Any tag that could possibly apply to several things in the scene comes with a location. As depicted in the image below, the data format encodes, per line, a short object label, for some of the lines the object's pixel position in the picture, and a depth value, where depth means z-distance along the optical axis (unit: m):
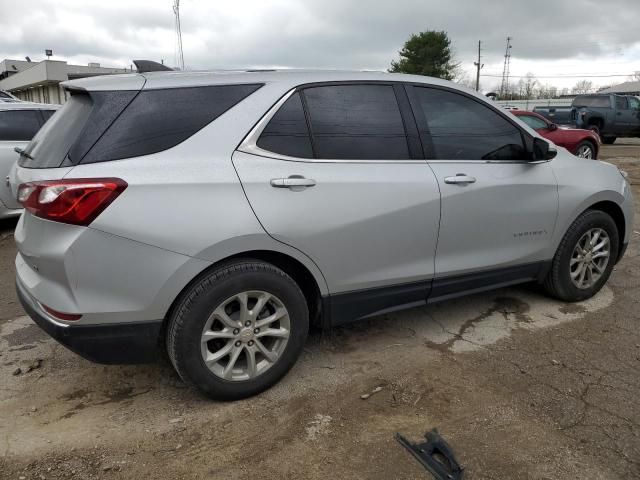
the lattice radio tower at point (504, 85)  78.81
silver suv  2.43
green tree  52.56
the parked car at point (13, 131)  6.46
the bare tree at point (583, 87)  75.01
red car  12.34
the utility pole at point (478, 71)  62.88
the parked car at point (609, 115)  20.12
